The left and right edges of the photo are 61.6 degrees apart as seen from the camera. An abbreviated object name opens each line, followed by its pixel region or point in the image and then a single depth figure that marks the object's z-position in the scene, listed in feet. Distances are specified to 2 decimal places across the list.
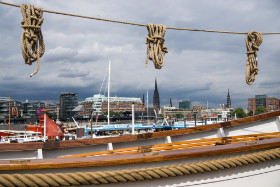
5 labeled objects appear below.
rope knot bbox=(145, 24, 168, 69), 15.24
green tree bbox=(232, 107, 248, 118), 295.07
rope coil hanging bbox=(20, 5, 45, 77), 12.02
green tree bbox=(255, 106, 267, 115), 292.40
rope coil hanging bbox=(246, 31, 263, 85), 18.88
